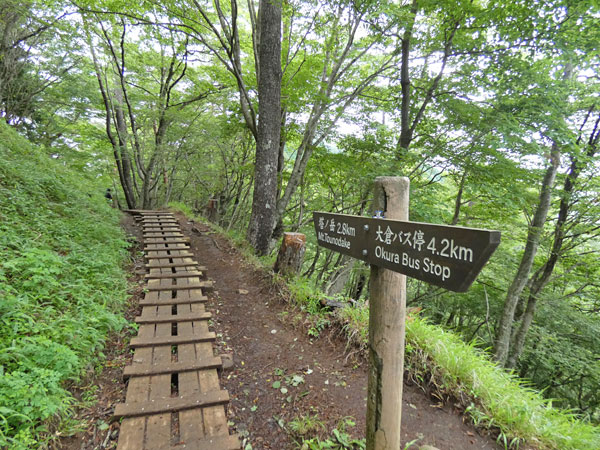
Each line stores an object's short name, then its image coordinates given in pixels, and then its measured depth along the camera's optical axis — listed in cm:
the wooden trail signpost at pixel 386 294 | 149
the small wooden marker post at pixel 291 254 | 486
